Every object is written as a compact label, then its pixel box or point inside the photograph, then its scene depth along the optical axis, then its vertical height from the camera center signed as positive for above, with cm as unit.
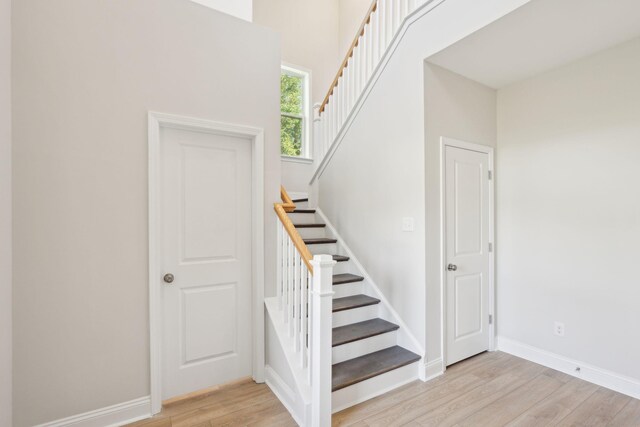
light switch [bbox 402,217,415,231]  272 -9
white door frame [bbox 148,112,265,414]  212 -15
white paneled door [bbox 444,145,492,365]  283 -36
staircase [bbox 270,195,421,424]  229 -112
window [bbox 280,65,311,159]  474 +159
